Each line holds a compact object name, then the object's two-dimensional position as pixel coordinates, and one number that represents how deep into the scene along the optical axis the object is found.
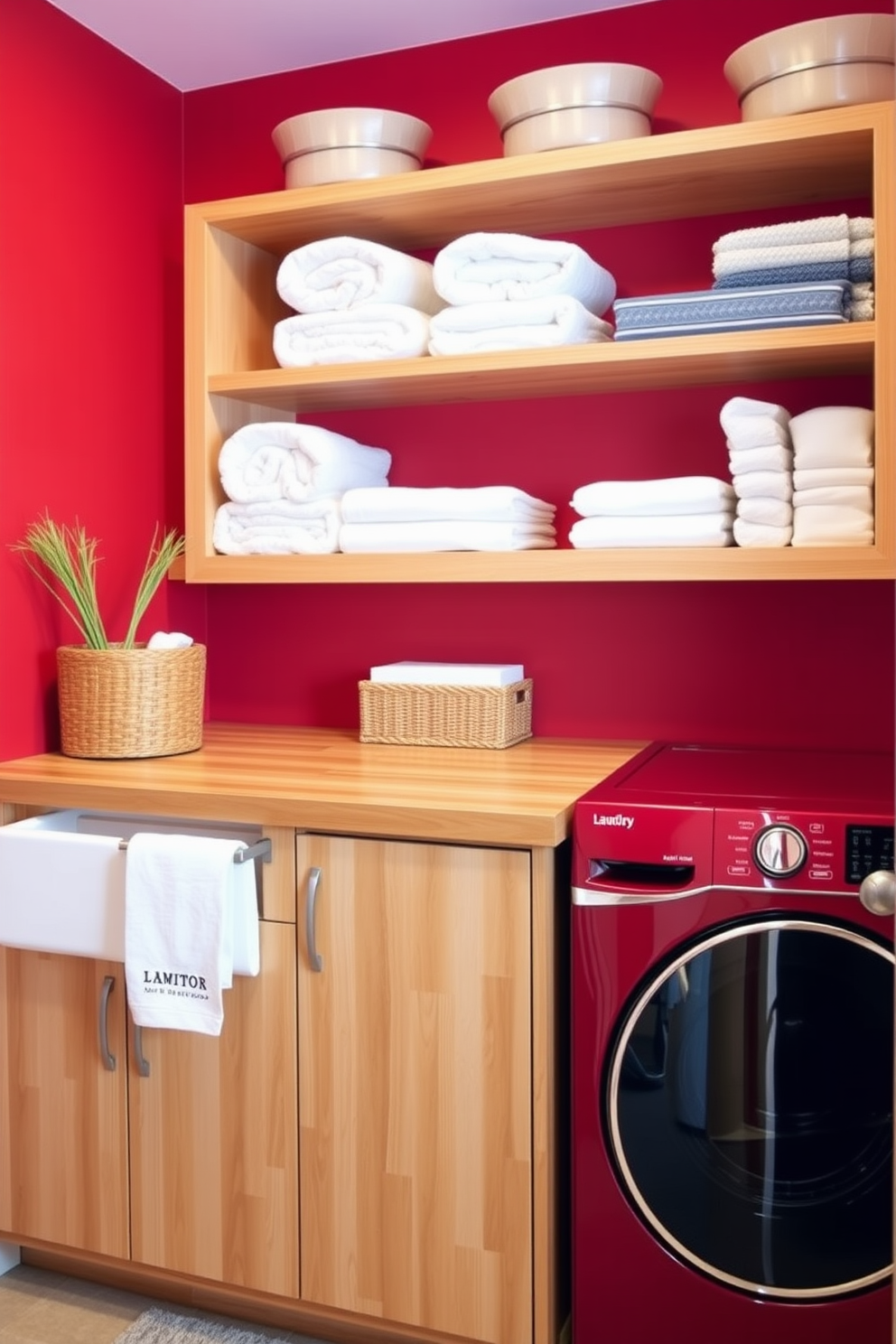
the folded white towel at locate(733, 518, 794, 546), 1.98
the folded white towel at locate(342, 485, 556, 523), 2.17
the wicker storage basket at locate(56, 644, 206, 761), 2.15
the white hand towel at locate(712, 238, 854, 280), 1.90
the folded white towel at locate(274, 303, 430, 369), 2.18
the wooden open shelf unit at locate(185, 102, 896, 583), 1.89
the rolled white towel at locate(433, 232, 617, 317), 2.07
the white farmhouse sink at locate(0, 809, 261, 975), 1.87
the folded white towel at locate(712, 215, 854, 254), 1.90
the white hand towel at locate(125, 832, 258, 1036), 1.78
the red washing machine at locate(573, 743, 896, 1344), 1.62
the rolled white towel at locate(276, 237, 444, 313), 2.19
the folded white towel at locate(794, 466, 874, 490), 1.91
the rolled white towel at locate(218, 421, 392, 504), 2.26
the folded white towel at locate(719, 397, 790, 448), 1.96
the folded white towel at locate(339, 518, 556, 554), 2.18
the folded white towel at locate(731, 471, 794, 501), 1.96
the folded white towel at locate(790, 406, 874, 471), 1.91
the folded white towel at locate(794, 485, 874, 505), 1.91
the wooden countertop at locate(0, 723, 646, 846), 1.73
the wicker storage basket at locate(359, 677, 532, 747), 2.24
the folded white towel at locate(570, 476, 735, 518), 2.02
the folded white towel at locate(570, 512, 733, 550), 2.03
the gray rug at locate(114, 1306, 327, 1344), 1.96
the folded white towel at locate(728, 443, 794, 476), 1.96
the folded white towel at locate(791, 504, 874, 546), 1.91
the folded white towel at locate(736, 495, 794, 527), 1.97
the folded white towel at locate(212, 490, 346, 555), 2.27
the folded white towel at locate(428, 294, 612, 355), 2.07
